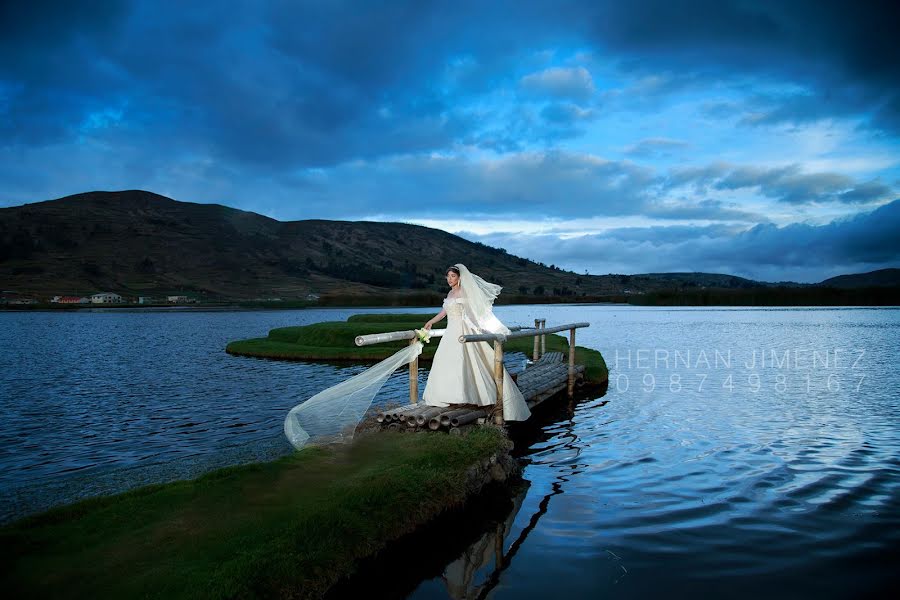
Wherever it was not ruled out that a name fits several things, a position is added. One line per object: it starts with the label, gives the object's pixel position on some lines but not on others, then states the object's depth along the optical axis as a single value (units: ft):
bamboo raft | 36.60
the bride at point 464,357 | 39.83
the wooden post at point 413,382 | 43.88
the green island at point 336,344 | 104.22
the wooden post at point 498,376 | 39.88
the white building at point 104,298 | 441.68
